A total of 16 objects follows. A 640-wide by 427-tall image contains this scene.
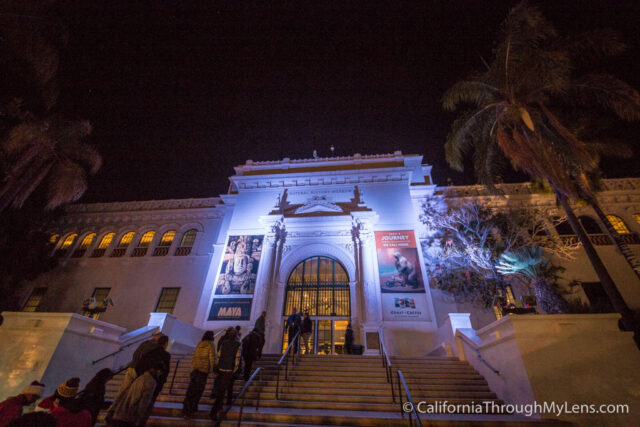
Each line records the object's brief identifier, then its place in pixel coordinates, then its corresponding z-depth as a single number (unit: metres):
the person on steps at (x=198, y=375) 5.65
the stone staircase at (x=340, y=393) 5.65
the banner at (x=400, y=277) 14.82
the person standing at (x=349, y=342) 12.50
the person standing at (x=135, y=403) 3.98
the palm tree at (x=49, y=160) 13.86
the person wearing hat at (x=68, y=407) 3.67
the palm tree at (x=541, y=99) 10.07
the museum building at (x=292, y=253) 15.22
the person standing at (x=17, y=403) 3.65
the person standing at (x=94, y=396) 4.10
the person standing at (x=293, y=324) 10.73
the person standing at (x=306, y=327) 11.42
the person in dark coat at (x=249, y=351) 7.72
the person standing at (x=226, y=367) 5.78
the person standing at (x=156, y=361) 4.63
